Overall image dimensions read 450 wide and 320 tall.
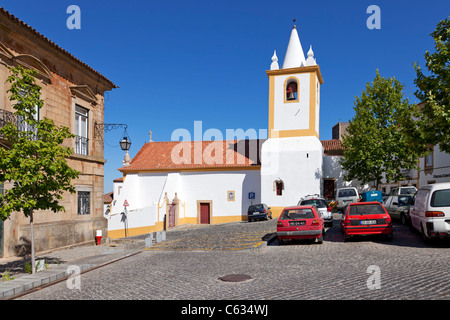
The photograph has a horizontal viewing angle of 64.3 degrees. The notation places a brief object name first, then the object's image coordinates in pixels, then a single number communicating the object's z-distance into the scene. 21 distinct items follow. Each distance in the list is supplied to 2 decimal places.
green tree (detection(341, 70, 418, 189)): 29.42
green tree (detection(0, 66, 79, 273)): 9.12
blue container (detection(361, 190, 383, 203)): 21.88
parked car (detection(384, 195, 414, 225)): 17.25
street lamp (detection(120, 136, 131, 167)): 18.64
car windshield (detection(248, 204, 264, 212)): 28.16
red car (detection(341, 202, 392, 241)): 12.61
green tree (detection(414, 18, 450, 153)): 13.67
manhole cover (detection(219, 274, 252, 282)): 8.16
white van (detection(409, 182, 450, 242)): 10.73
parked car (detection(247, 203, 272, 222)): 27.91
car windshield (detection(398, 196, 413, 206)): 17.92
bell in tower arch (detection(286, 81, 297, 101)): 32.03
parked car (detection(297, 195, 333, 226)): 18.03
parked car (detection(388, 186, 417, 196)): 23.78
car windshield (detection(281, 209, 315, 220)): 13.25
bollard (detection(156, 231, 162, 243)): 17.70
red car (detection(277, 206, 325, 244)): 12.96
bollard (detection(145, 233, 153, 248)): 16.19
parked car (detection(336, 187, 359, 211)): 25.03
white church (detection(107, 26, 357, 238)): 30.81
